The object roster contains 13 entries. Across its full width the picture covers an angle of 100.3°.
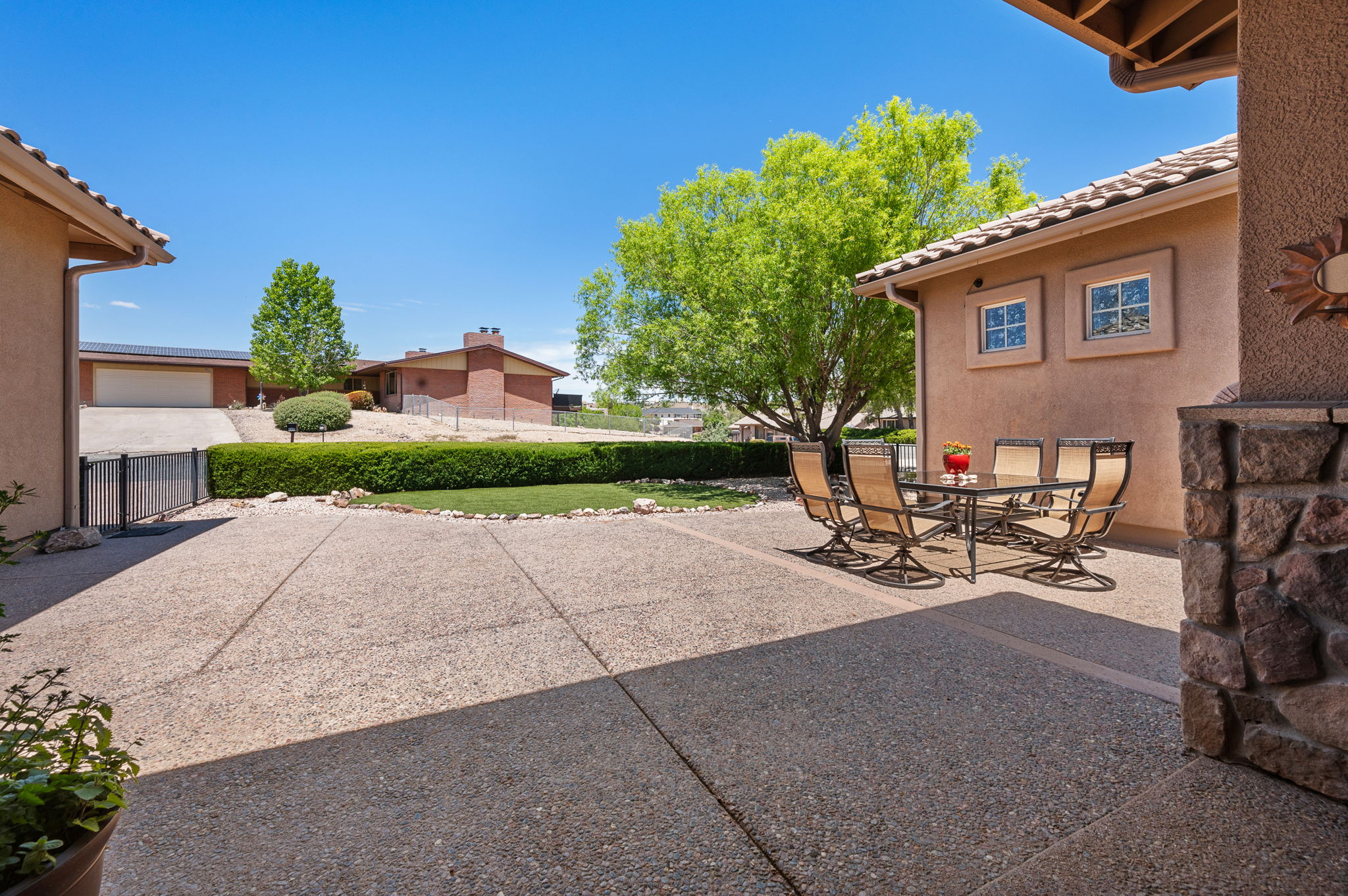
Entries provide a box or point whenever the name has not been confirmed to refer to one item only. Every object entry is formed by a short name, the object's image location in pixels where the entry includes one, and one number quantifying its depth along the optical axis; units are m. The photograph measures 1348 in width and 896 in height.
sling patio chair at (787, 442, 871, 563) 5.76
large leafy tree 11.45
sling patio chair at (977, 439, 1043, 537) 6.29
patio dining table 5.08
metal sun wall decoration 1.94
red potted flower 6.18
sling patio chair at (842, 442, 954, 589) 4.93
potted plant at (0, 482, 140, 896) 1.06
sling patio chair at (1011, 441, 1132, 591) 4.93
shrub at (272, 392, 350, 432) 20.64
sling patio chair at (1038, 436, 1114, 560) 5.94
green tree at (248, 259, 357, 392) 30.53
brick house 34.59
